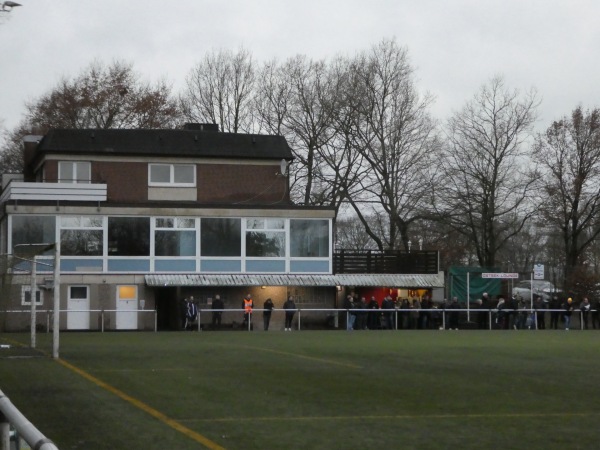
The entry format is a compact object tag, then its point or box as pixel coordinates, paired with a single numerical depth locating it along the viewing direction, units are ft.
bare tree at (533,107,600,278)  211.82
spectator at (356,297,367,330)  155.53
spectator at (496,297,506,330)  155.53
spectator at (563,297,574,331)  153.28
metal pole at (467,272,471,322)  159.08
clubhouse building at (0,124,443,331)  157.48
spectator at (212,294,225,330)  155.84
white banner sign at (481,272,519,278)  161.49
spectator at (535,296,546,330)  158.80
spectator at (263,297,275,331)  152.41
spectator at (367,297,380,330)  154.92
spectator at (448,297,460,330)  157.58
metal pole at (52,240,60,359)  79.41
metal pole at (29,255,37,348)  88.84
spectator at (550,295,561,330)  160.24
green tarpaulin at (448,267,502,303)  177.88
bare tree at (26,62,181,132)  218.59
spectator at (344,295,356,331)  149.89
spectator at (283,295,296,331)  149.38
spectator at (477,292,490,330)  159.43
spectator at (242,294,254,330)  149.69
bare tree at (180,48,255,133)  228.02
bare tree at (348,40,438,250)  215.10
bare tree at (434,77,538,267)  215.92
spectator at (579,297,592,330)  154.30
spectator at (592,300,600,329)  157.57
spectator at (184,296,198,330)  148.87
